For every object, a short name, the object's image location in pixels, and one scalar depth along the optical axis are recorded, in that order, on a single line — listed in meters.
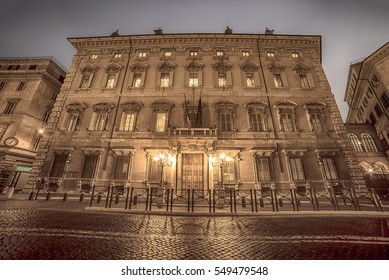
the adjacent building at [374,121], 17.81
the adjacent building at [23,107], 16.17
